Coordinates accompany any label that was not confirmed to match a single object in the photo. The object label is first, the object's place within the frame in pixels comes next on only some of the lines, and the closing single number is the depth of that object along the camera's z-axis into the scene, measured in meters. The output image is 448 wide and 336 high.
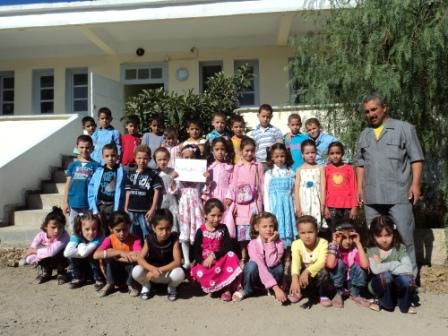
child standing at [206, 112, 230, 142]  6.17
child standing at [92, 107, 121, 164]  6.67
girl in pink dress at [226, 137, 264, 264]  5.11
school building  9.76
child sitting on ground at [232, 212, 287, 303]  4.48
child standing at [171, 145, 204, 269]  5.20
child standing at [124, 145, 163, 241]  5.13
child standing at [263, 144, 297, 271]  5.07
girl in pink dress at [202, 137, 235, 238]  5.36
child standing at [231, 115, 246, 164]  5.99
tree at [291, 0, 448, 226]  5.25
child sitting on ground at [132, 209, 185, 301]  4.51
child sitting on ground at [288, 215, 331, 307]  4.32
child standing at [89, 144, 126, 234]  5.25
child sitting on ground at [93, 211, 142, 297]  4.68
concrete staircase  6.66
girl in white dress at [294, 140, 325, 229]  5.09
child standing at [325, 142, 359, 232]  5.01
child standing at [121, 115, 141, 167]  6.87
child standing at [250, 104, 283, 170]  6.03
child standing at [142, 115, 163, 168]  6.59
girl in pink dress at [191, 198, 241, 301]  4.55
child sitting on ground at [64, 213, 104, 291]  4.90
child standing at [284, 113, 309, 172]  5.92
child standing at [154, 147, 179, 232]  5.37
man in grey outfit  4.47
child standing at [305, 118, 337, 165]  5.85
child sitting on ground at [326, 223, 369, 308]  4.33
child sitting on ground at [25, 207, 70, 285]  5.14
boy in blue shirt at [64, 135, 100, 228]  5.47
